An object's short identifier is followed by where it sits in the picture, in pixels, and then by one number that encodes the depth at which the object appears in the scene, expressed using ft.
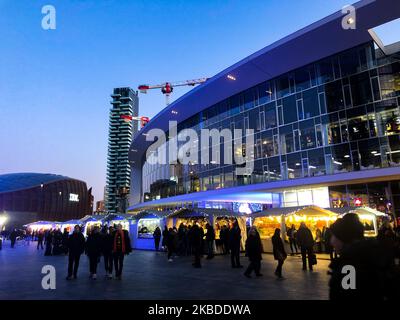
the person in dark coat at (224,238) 64.24
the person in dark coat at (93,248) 36.91
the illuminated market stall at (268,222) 69.72
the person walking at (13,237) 104.99
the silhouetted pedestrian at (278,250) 35.68
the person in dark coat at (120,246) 36.29
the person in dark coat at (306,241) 41.93
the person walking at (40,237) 95.93
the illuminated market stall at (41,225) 153.89
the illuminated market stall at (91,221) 111.93
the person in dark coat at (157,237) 76.69
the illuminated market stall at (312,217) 68.33
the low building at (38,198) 312.09
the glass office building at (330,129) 77.15
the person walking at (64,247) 67.92
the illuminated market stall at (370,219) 66.33
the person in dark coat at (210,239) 61.03
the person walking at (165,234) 64.25
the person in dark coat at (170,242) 57.39
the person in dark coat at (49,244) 69.67
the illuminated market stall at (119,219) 95.03
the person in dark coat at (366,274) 7.14
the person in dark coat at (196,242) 47.19
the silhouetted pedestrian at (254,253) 36.73
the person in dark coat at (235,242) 44.80
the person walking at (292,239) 67.12
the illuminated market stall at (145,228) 82.02
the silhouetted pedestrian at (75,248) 36.58
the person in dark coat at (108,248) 37.29
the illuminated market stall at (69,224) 134.41
